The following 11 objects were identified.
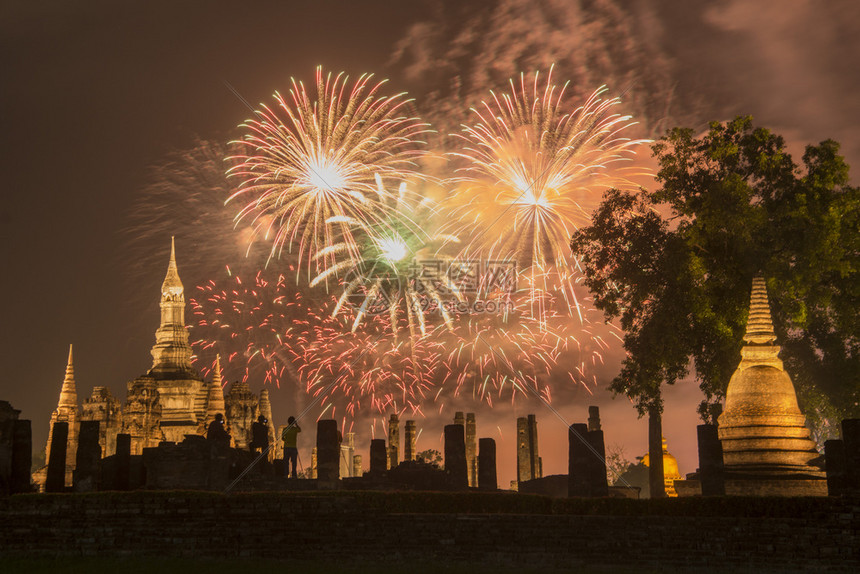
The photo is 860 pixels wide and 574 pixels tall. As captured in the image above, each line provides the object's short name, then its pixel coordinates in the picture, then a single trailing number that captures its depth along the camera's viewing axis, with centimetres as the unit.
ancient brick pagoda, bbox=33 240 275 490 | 5231
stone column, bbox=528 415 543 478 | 4116
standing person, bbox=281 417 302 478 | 2503
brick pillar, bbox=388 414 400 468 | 4441
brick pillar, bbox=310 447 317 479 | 5353
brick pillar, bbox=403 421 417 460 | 4134
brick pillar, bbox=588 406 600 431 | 3909
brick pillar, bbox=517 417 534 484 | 4109
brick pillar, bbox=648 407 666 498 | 3120
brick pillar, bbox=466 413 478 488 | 4322
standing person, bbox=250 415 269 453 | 2680
